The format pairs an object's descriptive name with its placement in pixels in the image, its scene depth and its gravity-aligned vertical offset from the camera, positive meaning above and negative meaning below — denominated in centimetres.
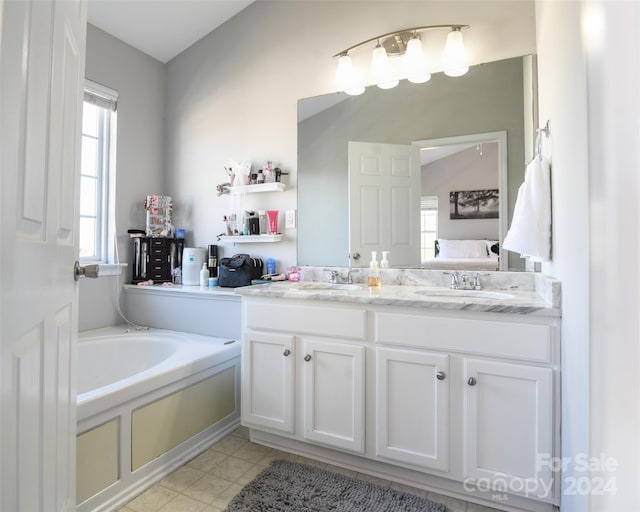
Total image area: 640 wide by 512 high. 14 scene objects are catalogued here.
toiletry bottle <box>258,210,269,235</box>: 255 +29
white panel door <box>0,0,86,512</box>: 55 +2
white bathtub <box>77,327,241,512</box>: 145 -68
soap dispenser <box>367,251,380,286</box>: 209 -4
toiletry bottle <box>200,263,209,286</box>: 260 -11
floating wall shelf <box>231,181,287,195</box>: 245 +52
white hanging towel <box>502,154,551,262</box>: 151 +21
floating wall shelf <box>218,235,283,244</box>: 247 +17
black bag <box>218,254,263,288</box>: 247 -6
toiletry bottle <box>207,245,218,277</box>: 271 +1
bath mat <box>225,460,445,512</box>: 148 -99
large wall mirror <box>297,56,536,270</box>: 189 +69
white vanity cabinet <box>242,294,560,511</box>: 136 -55
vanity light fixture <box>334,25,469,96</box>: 198 +119
